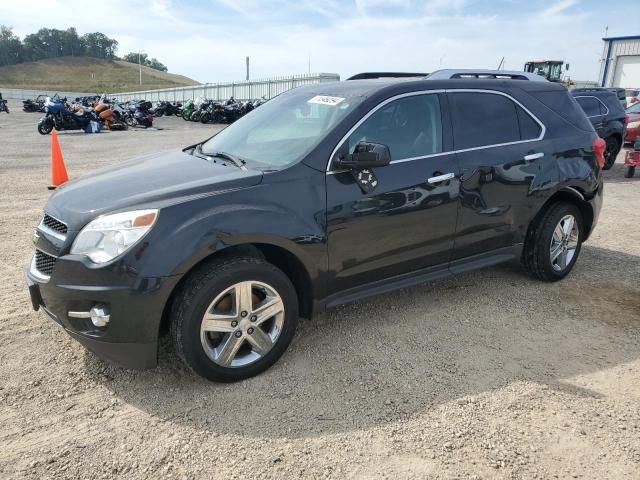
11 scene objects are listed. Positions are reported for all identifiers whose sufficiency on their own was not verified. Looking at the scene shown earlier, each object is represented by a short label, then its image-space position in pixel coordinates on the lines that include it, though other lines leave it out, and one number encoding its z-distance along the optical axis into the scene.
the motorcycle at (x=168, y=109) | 32.44
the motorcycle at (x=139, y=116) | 23.02
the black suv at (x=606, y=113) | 11.20
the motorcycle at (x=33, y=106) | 36.31
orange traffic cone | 7.96
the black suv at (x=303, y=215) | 2.77
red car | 13.93
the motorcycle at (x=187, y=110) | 28.42
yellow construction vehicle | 32.41
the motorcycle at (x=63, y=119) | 19.19
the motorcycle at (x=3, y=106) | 34.46
